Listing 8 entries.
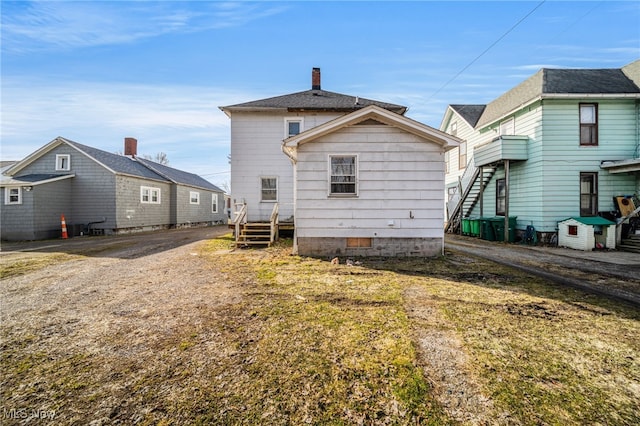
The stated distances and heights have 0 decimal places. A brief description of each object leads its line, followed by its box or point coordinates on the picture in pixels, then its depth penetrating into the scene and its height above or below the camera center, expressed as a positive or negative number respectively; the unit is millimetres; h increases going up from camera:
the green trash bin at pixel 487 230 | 14273 -1147
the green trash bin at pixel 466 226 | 16203 -1100
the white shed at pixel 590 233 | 11086 -1038
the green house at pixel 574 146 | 12289 +2771
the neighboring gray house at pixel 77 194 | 15477 +891
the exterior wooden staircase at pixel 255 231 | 11389 -995
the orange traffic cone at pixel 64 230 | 16562 -1296
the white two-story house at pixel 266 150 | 13688 +2859
